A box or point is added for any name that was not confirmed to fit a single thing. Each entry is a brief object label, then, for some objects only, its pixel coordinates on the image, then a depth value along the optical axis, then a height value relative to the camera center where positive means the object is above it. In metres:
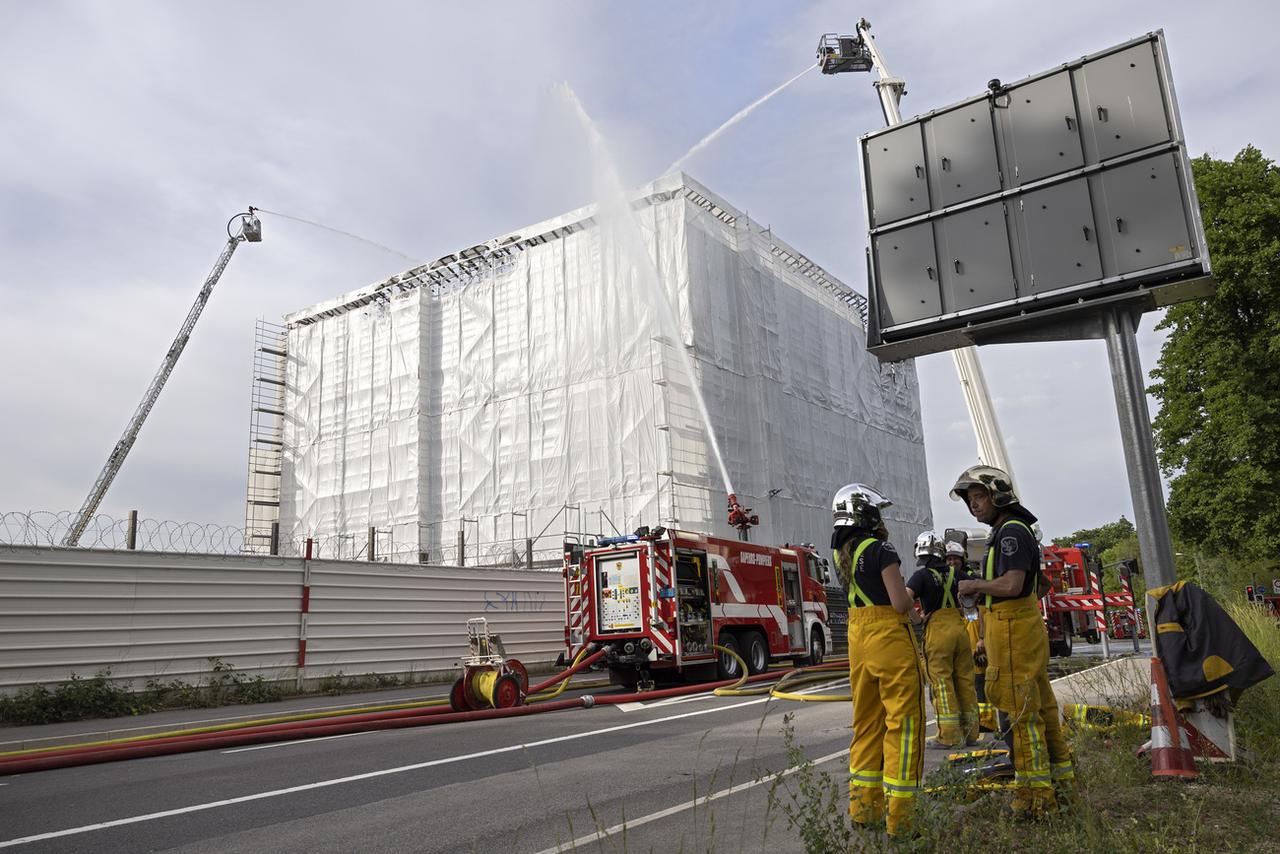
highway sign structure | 6.13 +2.87
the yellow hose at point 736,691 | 12.45 -1.20
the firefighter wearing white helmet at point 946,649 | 7.19 -0.44
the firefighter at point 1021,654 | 4.38 -0.32
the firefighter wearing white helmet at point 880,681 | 4.14 -0.40
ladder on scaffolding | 38.38 +7.25
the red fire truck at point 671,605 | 13.64 +0.06
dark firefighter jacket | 5.15 -0.39
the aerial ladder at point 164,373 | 39.89 +12.54
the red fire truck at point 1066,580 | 16.67 +0.17
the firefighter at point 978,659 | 7.75 -0.60
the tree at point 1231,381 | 18.02 +4.31
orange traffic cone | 5.14 -0.92
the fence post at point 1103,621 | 13.68 -0.54
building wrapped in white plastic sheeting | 28.55 +7.93
